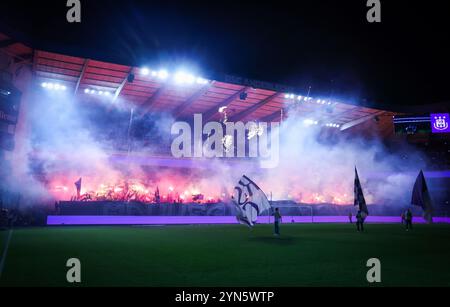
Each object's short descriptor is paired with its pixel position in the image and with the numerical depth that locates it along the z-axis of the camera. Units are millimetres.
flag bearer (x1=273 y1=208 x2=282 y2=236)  17734
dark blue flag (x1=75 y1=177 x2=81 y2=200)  29895
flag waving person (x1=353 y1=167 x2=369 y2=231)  18375
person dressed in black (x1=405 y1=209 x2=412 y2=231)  22766
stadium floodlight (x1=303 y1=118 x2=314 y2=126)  39219
